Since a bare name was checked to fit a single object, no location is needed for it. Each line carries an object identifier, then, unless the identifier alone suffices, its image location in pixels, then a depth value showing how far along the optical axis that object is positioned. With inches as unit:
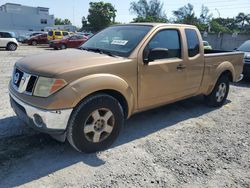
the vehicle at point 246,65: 270.2
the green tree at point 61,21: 3258.4
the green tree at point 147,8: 2851.3
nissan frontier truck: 96.3
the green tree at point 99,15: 1797.7
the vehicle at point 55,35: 875.9
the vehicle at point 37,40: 891.4
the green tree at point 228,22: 2676.8
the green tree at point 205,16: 2450.4
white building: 1740.3
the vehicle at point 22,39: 960.7
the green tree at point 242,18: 2586.1
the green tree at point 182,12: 2577.6
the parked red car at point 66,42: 716.8
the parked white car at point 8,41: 588.2
